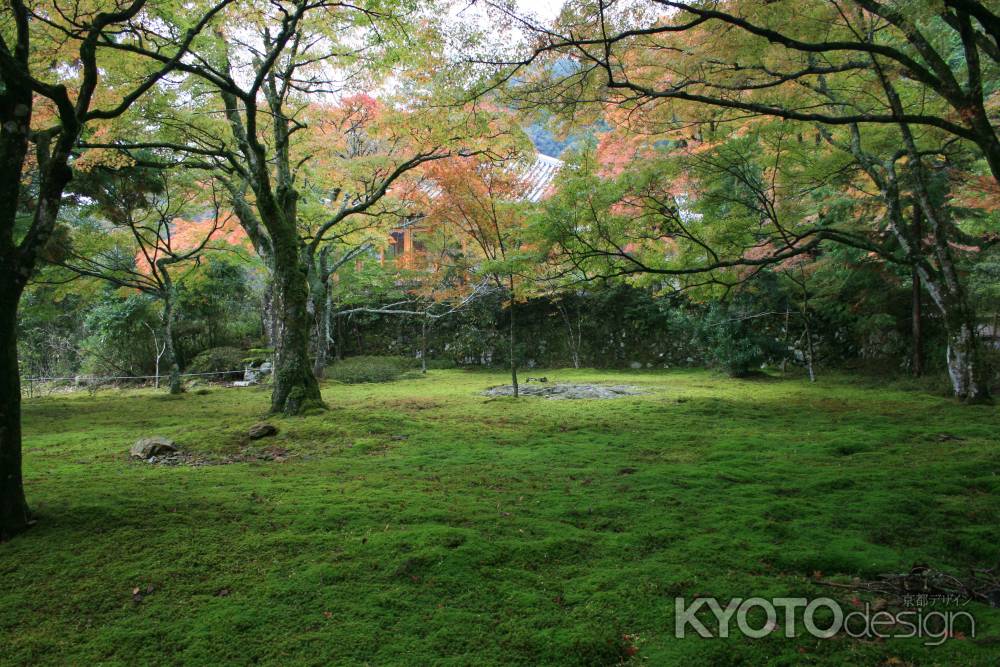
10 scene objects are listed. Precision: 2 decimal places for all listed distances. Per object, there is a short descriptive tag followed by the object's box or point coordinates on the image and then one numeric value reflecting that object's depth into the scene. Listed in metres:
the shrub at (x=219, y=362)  15.17
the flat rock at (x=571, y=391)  9.84
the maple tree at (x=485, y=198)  9.55
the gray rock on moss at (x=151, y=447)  5.06
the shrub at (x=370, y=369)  14.26
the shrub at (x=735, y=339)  11.43
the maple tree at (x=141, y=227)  9.49
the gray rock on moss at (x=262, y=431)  5.76
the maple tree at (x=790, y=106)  4.25
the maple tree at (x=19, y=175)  2.83
